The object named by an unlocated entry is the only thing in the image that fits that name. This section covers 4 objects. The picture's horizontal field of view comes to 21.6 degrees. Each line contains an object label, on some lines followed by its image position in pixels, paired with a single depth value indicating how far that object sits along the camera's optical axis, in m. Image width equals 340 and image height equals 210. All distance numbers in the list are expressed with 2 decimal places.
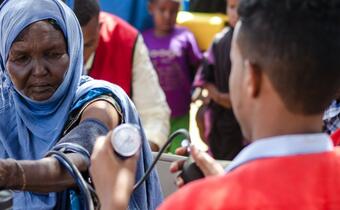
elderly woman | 2.72
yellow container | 6.07
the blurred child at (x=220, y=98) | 5.06
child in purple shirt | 5.39
